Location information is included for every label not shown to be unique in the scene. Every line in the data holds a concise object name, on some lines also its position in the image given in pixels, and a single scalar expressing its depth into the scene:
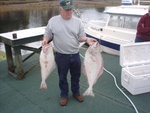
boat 5.58
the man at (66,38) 2.42
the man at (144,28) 3.56
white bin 3.07
